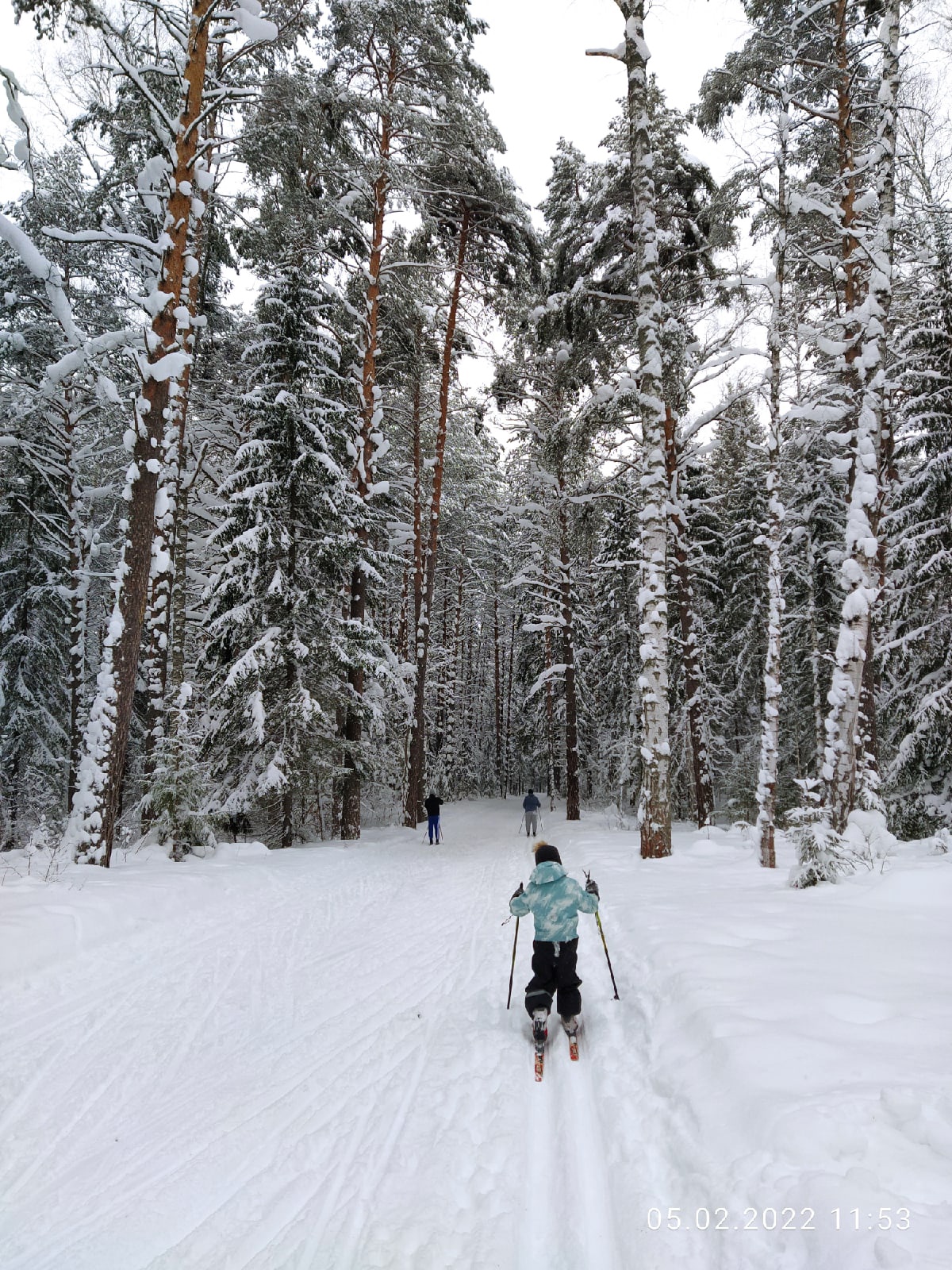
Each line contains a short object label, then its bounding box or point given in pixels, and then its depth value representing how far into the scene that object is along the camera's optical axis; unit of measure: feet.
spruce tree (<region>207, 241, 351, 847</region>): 43.68
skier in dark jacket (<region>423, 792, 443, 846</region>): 52.42
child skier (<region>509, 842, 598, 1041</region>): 15.01
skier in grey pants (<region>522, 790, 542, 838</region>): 60.64
